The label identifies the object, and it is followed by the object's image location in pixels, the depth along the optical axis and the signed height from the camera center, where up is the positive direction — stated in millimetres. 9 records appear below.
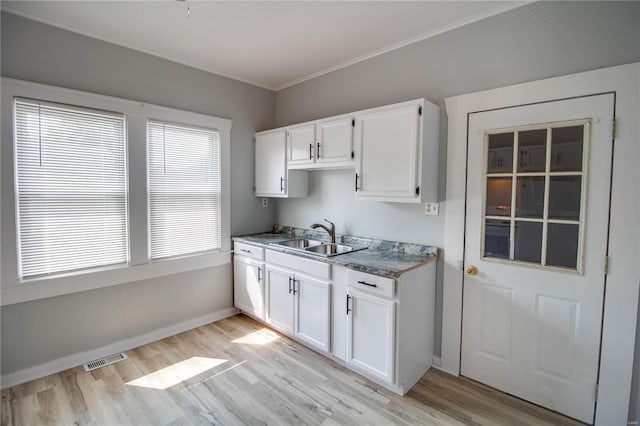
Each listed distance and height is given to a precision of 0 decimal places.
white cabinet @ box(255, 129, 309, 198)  3316 +273
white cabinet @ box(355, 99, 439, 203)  2266 +350
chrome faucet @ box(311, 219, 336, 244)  3118 -338
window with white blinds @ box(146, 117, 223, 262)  2846 +363
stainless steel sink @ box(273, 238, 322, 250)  3297 -507
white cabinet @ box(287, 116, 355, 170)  2695 +499
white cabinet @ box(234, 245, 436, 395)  2131 -926
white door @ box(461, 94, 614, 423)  1849 -334
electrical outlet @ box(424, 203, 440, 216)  2467 -85
